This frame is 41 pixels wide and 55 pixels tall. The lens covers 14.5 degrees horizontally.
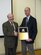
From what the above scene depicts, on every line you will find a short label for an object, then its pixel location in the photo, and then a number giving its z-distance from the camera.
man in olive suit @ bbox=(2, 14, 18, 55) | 3.77
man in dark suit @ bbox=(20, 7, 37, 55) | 3.74
